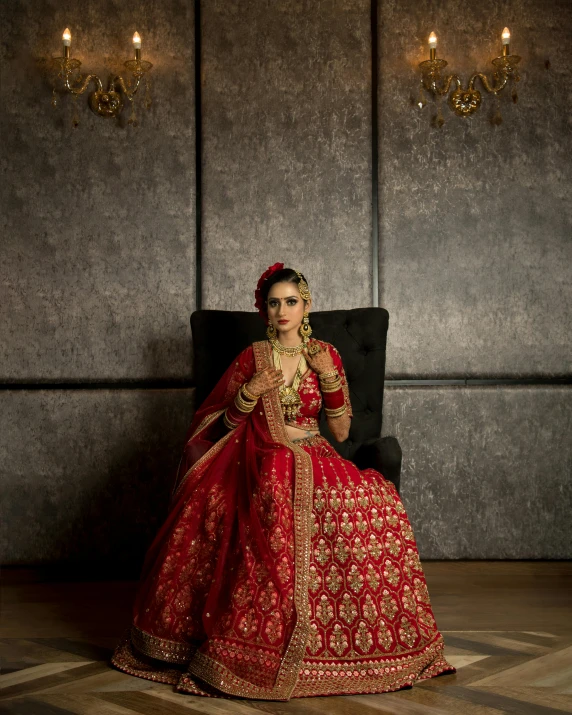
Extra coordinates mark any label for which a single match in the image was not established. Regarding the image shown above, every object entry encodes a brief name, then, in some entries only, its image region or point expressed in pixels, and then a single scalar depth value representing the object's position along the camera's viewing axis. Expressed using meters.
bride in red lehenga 2.44
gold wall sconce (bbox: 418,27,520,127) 4.16
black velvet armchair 3.54
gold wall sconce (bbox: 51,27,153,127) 4.11
